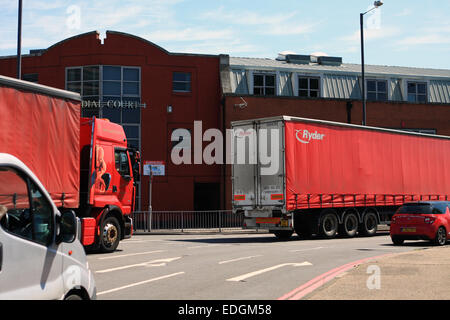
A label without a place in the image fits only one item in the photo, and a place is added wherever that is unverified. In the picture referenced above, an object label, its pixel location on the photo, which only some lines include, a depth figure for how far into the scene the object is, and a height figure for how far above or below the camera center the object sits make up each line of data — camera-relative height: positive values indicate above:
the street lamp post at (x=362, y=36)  32.91 +9.12
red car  18.59 -0.73
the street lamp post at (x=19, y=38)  22.81 +6.51
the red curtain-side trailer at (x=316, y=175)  21.16 +0.97
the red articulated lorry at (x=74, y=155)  12.30 +1.18
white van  4.98 -0.35
